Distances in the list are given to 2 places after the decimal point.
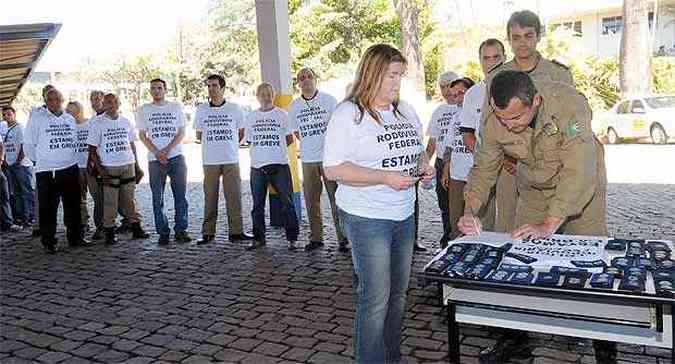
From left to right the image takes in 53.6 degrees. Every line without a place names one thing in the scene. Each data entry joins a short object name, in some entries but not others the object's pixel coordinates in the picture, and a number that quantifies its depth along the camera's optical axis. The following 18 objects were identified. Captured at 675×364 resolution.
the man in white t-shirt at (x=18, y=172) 9.26
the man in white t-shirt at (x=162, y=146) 7.50
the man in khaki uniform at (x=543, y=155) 3.22
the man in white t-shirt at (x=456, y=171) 5.52
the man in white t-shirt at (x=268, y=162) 7.02
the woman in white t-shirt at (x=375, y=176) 3.26
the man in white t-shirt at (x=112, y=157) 7.68
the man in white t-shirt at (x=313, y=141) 6.79
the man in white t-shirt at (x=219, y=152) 7.39
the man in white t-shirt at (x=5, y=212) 9.29
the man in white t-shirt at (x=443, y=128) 6.13
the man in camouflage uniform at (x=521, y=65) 4.27
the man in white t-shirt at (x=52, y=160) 7.34
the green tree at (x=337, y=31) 28.34
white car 16.30
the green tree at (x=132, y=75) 44.12
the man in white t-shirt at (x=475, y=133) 4.27
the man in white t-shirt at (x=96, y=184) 8.02
